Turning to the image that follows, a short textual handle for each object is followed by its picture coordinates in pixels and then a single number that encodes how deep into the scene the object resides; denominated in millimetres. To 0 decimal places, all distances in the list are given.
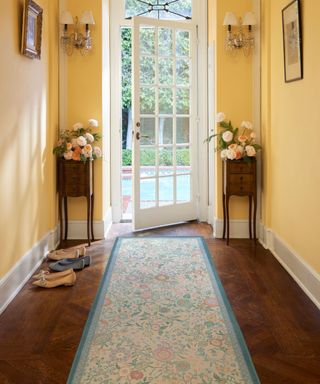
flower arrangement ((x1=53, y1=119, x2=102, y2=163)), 4418
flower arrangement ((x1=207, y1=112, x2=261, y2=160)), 4469
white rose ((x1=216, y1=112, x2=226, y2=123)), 4629
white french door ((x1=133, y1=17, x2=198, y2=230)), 5133
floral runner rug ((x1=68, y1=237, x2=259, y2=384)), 2154
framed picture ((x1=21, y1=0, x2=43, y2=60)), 3328
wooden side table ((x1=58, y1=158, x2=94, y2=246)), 4480
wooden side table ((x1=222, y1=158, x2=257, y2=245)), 4539
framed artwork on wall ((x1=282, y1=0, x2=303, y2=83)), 3362
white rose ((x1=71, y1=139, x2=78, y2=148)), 4438
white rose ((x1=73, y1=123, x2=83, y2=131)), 4547
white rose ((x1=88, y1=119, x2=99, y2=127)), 4613
